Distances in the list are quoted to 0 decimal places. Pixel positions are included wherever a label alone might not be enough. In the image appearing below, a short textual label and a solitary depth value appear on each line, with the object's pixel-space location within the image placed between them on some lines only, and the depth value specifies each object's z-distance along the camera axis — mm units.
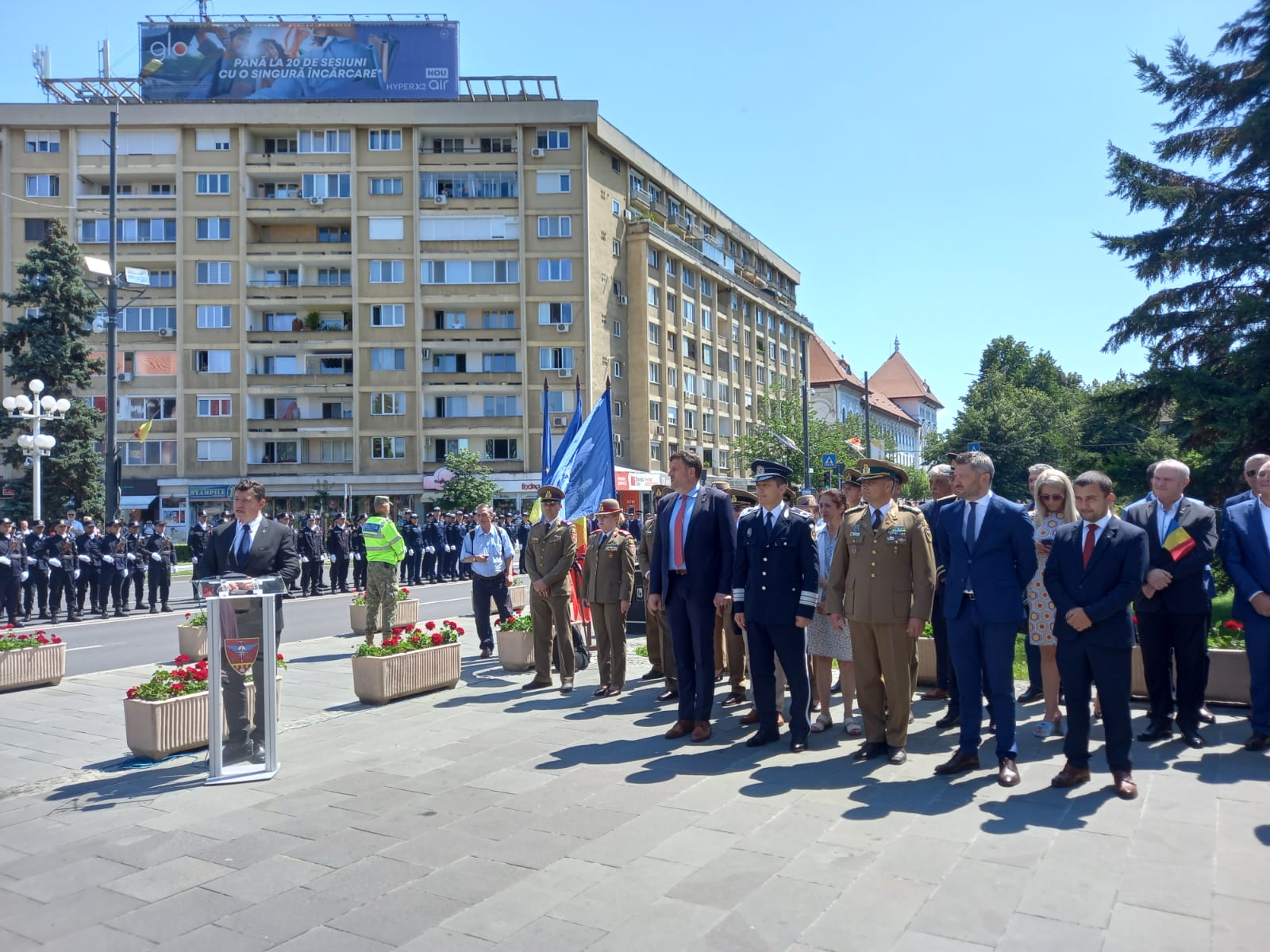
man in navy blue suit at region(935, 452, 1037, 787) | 6020
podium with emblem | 6559
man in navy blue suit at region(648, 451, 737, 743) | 7406
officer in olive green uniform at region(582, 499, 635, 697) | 9344
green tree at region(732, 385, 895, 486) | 51469
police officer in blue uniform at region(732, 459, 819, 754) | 6934
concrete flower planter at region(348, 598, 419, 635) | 14734
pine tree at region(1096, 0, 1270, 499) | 13062
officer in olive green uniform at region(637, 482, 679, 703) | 9266
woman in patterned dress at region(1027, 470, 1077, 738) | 7176
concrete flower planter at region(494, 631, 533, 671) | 10953
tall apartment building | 49812
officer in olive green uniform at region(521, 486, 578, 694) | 9531
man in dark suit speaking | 7195
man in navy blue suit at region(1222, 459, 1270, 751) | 6562
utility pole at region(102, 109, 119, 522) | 21453
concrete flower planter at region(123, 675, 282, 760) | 7242
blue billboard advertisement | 51031
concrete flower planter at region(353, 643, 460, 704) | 9109
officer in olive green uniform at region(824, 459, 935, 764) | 6402
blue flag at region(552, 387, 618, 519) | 11219
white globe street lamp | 24125
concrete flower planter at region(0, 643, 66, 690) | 10383
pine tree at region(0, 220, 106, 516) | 38656
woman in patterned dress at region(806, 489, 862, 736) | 7617
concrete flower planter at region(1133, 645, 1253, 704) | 7910
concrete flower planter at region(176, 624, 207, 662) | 12070
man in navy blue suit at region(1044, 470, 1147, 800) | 5703
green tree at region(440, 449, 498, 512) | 44031
